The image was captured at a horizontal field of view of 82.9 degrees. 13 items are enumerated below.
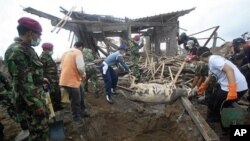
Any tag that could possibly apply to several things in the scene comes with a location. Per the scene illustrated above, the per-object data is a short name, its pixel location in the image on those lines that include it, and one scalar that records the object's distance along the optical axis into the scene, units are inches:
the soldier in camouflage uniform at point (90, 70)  165.2
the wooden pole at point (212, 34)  241.0
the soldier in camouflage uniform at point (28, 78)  73.0
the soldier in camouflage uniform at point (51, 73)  131.5
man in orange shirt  117.9
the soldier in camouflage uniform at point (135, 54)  185.6
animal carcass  143.1
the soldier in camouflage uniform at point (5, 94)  103.6
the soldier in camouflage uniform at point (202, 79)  129.1
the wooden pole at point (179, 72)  172.7
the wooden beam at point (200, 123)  98.4
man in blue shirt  153.3
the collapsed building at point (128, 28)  253.4
